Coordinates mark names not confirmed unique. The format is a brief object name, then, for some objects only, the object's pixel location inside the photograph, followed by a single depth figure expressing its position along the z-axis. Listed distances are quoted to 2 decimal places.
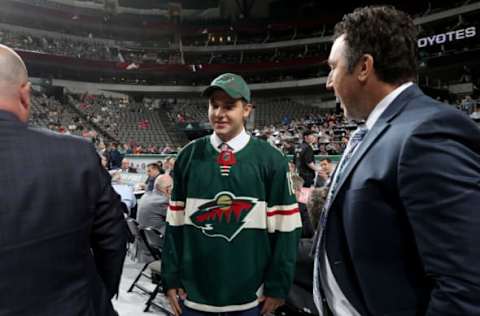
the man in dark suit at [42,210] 1.08
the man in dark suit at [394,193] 0.85
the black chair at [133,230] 4.17
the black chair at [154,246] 3.65
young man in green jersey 1.75
